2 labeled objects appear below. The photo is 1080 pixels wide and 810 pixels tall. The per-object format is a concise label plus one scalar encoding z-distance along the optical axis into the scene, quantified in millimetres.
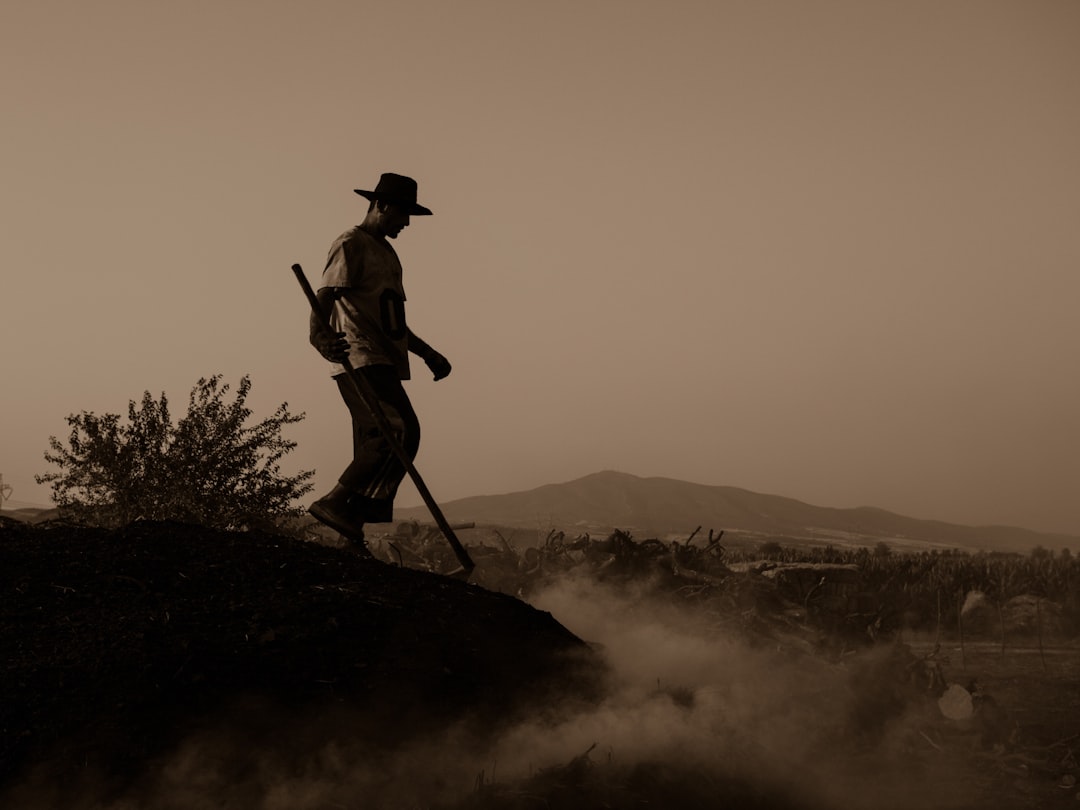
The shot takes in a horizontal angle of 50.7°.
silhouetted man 8266
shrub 11562
